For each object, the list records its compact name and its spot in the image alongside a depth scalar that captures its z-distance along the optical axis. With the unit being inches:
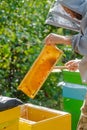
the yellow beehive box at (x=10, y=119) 144.3
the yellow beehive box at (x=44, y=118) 155.4
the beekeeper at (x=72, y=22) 148.0
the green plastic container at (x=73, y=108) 198.0
